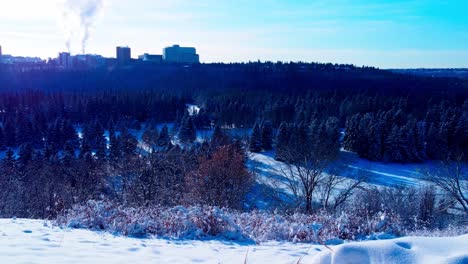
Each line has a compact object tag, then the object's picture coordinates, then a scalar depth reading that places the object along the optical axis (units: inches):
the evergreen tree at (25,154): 1509.4
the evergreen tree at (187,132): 2220.7
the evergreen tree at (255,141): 2089.1
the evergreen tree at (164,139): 1832.2
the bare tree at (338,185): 934.5
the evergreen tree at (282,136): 1919.0
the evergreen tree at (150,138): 1824.6
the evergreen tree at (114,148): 1602.5
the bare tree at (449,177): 771.4
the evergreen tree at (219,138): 1561.5
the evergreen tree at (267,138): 2127.2
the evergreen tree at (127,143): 1506.2
